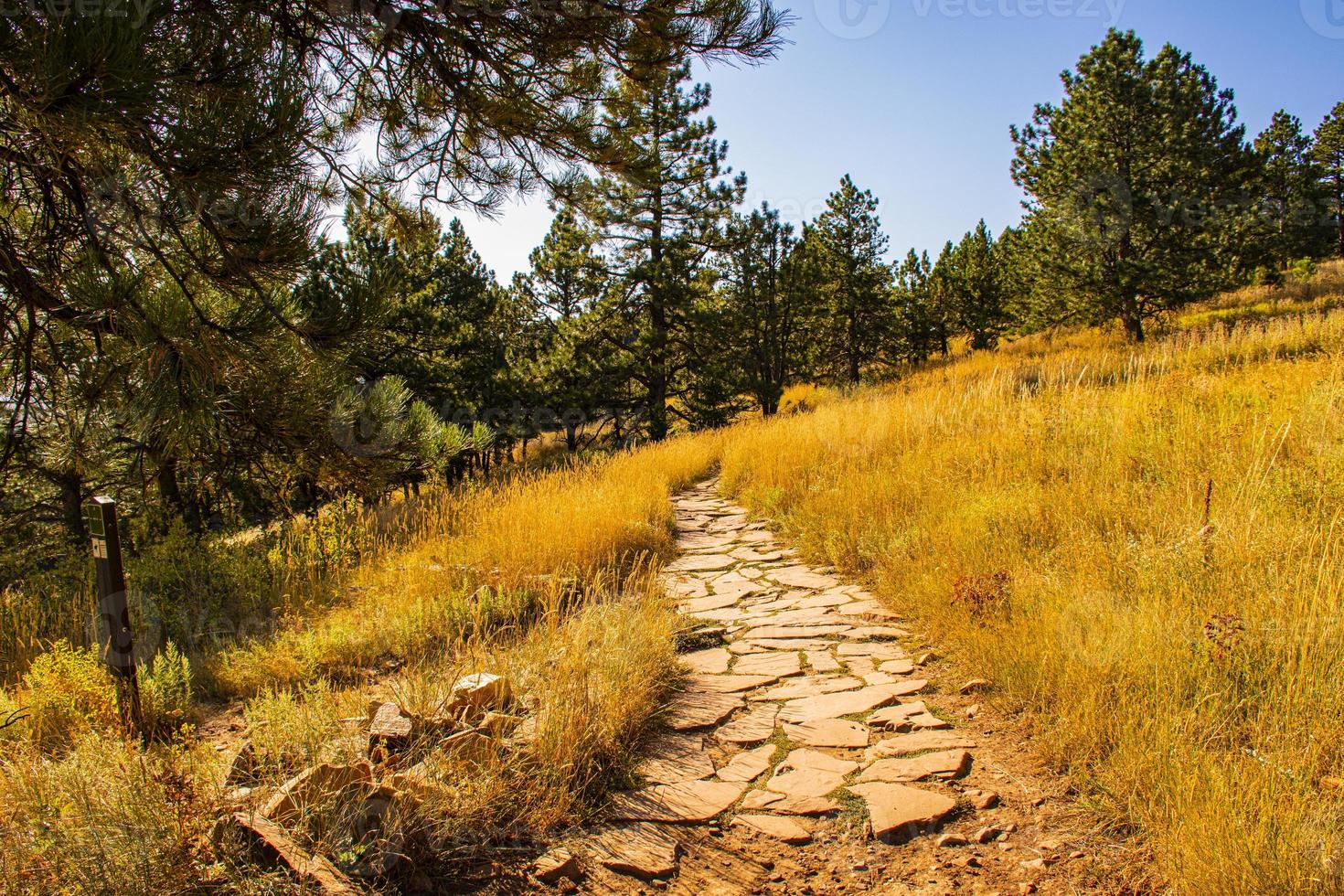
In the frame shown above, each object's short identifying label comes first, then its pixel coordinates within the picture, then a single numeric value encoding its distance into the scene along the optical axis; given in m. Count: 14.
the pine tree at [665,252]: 16.25
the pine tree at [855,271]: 20.27
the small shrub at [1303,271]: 19.78
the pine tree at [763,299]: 17.55
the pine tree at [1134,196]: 13.04
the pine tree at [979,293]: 23.27
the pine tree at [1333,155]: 32.72
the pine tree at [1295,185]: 26.20
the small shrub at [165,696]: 3.04
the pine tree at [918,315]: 23.84
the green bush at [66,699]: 2.85
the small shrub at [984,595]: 3.25
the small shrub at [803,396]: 19.41
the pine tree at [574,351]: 16.56
